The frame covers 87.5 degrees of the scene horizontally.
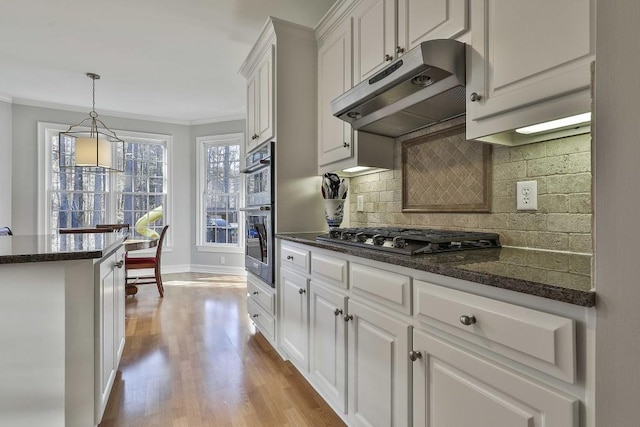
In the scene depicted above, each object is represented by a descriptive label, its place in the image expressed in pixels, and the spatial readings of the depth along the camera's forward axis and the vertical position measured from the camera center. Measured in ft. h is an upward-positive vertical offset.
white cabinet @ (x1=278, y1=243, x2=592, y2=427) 2.42 -1.38
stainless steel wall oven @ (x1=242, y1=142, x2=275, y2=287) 8.13 +0.03
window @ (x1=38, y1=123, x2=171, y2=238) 16.03 +1.30
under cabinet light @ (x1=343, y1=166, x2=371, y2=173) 7.27 +1.01
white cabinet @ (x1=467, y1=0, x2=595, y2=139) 3.26 +1.64
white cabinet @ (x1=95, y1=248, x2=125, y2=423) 4.94 -1.95
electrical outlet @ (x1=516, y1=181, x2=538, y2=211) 4.55 +0.24
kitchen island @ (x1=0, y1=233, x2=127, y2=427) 4.27 -1.62
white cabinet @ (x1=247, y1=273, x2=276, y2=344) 8.16 -2.50
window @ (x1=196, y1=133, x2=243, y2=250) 18.69 +1.18
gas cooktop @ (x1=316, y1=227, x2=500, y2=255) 4.11 -0.38
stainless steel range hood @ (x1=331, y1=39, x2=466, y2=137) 4.27 +1.84
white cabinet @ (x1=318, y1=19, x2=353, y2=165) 7.08 +2.82
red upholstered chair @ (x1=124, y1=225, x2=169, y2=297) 13.50 -2.06
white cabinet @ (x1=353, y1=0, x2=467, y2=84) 4.58 +2.99
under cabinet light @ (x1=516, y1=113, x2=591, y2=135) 3.66 +1.04
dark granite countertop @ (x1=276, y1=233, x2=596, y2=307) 2.34 -0.51
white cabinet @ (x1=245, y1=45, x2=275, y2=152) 8.31 +3.01
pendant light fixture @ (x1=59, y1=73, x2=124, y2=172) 11.60 +2.16
